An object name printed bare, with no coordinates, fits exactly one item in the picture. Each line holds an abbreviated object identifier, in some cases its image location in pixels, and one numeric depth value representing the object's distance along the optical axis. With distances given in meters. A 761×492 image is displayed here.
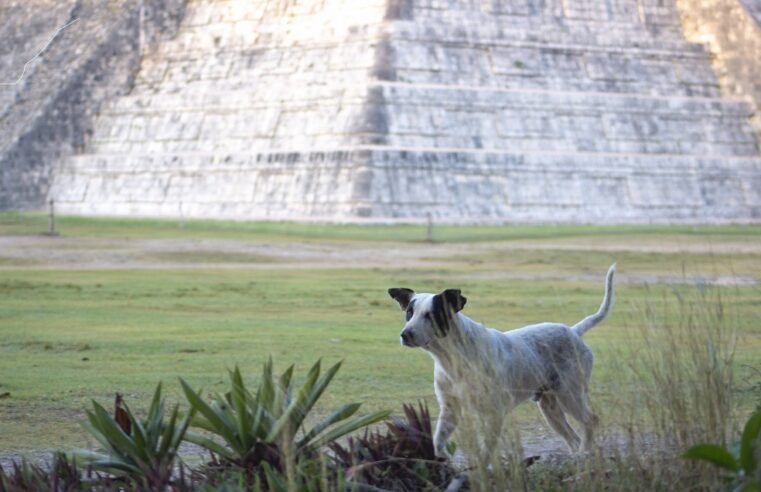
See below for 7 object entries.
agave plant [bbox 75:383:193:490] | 12.53
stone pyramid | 65.75
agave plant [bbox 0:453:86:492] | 12.13
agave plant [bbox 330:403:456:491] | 12.98
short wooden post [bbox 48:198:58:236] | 57.44
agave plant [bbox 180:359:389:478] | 12.67
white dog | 13.11
